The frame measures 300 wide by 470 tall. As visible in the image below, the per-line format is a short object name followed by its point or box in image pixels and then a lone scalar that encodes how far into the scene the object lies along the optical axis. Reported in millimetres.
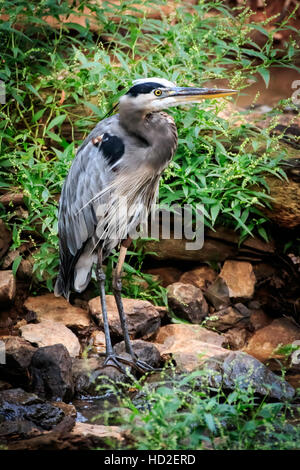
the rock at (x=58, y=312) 8297
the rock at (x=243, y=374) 6551
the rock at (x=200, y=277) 9226
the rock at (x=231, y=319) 8750
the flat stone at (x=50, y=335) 7609
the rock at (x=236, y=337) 8570
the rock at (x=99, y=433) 5402
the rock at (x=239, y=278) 9012
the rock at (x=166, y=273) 9352
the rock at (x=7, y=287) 8430
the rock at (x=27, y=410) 5965
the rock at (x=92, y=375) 6914
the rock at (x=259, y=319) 8930
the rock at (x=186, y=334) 8047
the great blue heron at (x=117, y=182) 7012
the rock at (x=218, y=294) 8961
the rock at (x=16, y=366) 6754
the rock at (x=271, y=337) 8422
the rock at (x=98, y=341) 8006
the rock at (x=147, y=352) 7516
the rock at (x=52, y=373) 6605
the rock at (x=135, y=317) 8062
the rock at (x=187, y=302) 8641
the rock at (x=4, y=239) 9008
